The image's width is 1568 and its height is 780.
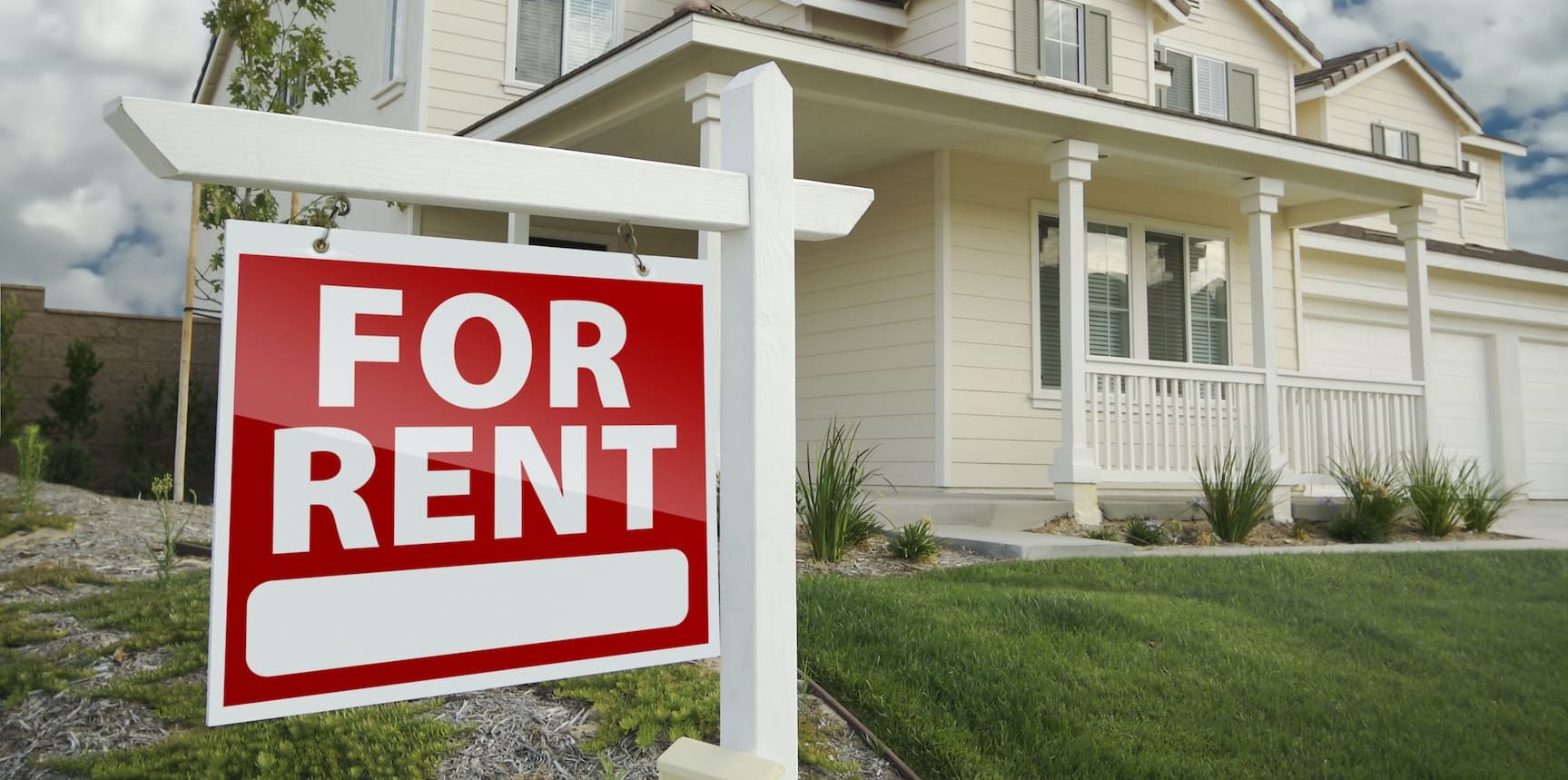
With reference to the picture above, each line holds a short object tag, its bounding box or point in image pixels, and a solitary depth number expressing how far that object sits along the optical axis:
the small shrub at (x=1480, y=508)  9.29
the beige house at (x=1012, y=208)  8.28
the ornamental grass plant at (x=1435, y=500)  8.93
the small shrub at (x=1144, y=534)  7.74
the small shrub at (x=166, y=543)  4.89
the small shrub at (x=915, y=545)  6.34
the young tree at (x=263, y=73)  8.77
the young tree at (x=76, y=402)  11.16
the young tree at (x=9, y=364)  10.31
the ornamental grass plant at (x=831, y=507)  6.15
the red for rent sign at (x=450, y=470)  1.48
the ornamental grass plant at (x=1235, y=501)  7.97
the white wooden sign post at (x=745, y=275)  1.63
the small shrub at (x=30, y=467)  6.85
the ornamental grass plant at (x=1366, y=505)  8.66
